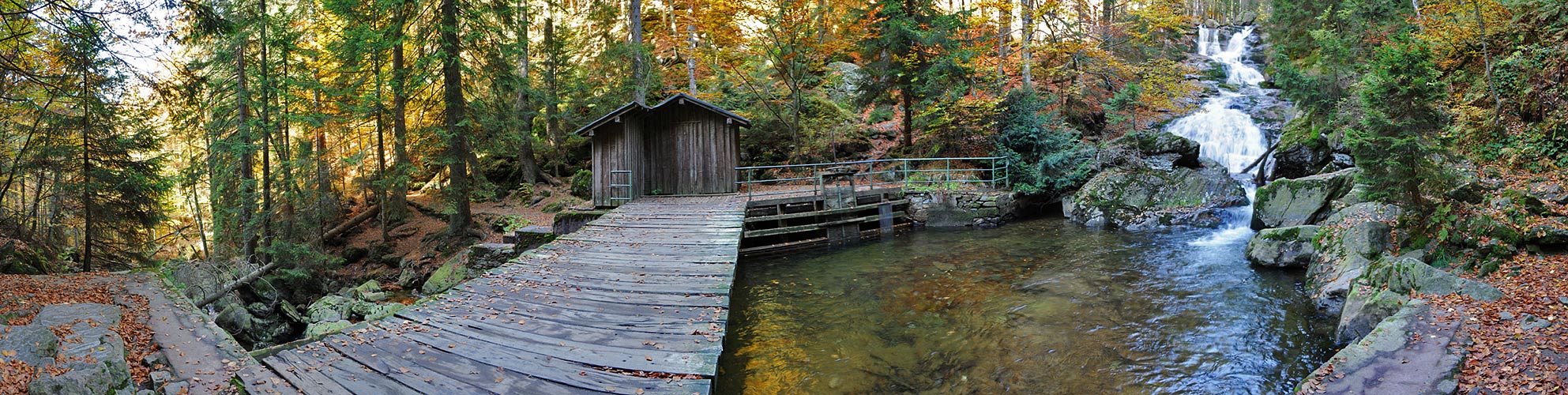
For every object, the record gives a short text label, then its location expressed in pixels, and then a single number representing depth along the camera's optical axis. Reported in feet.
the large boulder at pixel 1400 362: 15.56
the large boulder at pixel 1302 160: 49.67
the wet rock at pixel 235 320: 31.17
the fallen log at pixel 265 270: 35.69
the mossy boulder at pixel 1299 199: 38.50
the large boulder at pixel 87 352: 13.28
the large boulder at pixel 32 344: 15.53
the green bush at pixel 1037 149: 56.08
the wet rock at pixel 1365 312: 20.88
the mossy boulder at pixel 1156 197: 48.26
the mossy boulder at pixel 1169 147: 58.08
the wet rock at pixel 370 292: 38.84
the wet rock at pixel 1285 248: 32.65
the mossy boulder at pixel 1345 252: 25.80
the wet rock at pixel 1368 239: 27.28
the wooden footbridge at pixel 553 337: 14.11
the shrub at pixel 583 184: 62.80
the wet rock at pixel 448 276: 39.34
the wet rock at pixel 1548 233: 21.68
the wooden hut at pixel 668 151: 51.90
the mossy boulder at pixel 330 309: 34.71
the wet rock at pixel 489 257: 39.86
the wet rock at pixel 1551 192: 24.16
